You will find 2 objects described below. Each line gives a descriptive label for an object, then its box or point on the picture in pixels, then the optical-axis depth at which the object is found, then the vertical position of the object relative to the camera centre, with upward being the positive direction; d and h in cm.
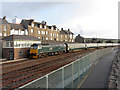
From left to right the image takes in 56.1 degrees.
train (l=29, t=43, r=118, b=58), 2250 -100
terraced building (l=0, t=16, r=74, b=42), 3859 +611
